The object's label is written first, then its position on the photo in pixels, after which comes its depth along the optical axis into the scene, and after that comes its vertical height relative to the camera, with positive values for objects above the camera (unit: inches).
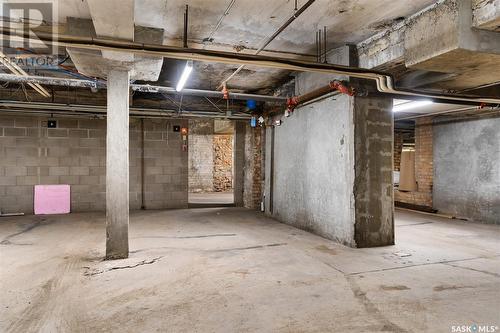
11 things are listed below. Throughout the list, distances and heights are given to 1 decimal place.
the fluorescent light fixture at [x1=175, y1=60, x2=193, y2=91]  161.0 +51.2
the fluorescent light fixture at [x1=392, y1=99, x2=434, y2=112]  225.3 +45.2
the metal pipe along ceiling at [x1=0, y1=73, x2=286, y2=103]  181.8 +51.1
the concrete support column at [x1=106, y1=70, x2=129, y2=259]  148.6 -2.8
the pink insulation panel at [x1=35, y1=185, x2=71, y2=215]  278.8 -27.0
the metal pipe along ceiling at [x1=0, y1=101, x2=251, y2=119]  243.3 +48.2
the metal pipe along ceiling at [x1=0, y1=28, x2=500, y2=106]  104.0 +42.5
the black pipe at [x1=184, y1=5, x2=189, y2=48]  136.0 +63.3
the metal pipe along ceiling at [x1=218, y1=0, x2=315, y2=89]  129.0 +65.6
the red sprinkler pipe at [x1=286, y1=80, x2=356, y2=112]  168.7 +43.9
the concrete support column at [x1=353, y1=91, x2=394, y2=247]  171.6 -2.3
